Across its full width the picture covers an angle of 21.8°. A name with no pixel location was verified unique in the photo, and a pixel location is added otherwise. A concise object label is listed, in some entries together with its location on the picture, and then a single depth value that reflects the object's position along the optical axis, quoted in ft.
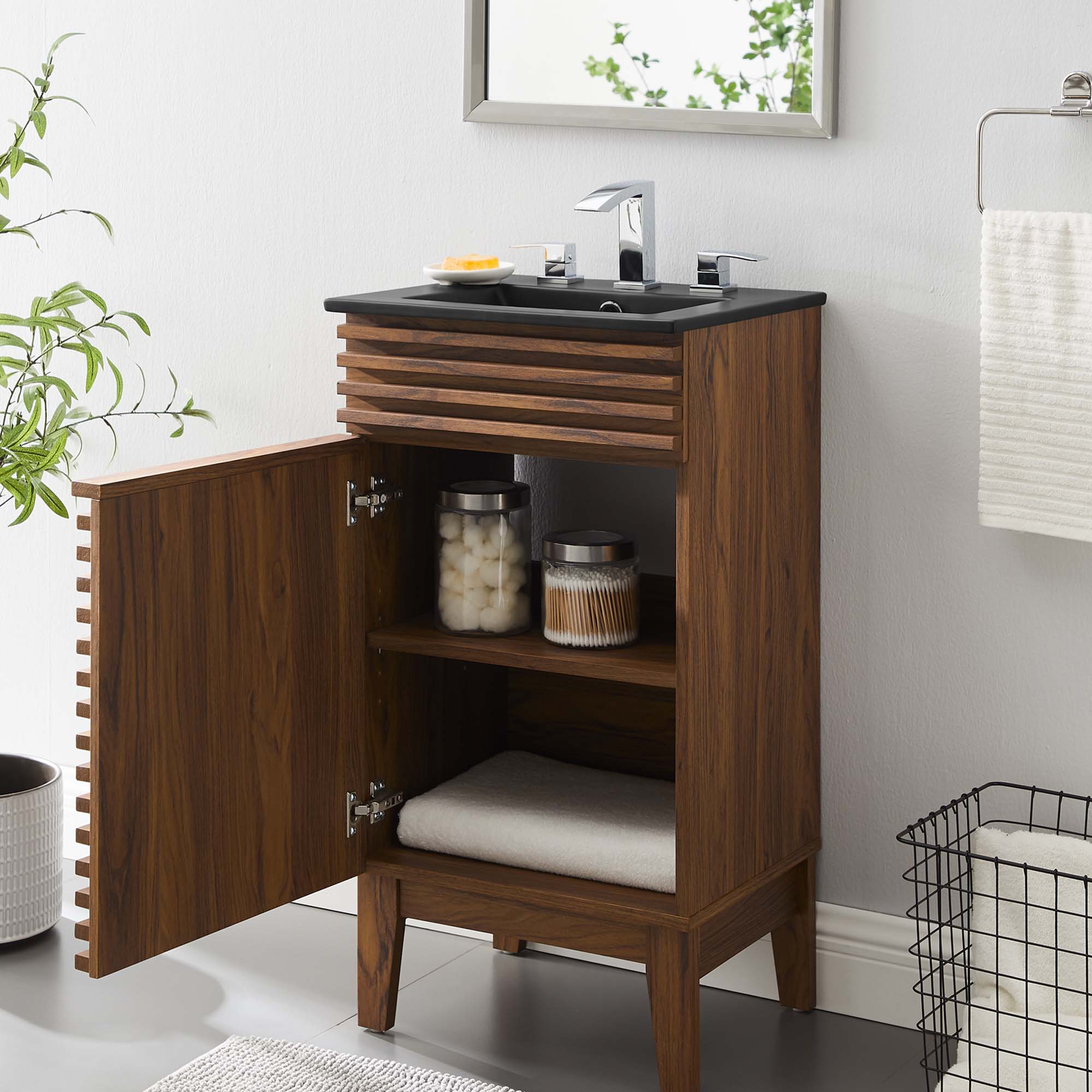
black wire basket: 11.13
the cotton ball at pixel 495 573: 12.02
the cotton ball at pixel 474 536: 12.02
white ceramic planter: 13.96
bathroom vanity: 10.35
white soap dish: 12.46
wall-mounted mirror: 12.04
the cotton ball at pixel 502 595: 12.04
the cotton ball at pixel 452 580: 12.08
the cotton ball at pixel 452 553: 12.07
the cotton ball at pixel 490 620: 12.03
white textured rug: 11.63
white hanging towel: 11.02
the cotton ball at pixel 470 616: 12.03
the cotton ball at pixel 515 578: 12.06
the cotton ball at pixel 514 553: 12.08
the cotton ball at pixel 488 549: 12.02
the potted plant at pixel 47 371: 12.96
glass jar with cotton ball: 12.01
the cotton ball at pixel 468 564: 12.01
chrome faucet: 12.02
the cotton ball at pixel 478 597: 12.02
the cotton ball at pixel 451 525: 12.09
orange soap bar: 12.53
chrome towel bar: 11.00
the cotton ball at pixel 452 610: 12.08
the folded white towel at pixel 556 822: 11.63
